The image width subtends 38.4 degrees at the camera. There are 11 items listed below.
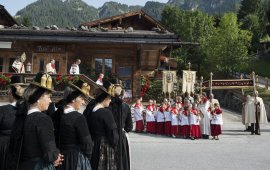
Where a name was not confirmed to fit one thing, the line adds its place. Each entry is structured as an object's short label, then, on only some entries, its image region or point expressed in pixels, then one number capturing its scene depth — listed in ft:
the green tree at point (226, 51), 157.69
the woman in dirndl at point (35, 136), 15.08
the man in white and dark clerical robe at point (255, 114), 60.64
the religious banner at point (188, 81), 73.82
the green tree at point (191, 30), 172.65
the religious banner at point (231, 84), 65.24
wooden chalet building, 69.41
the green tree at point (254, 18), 222.28
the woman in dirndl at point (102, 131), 20.88
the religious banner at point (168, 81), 74.79
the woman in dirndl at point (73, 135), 17.70
